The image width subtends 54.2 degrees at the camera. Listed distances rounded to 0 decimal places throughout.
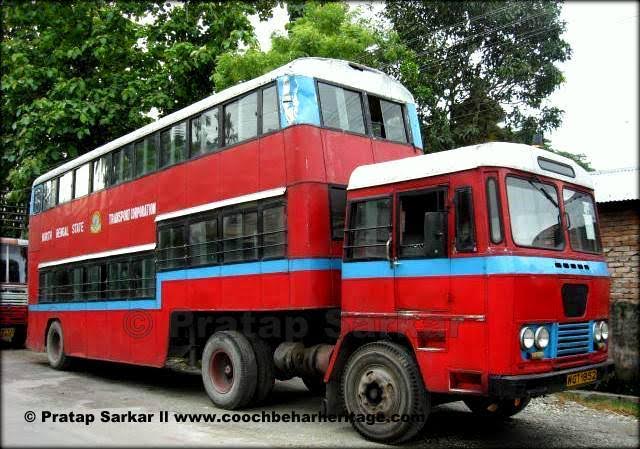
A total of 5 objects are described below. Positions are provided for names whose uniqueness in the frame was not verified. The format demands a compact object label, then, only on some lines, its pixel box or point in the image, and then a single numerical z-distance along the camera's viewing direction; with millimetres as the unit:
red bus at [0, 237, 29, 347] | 17328
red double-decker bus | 5785
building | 11086
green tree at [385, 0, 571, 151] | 15297
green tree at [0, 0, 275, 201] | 15016
